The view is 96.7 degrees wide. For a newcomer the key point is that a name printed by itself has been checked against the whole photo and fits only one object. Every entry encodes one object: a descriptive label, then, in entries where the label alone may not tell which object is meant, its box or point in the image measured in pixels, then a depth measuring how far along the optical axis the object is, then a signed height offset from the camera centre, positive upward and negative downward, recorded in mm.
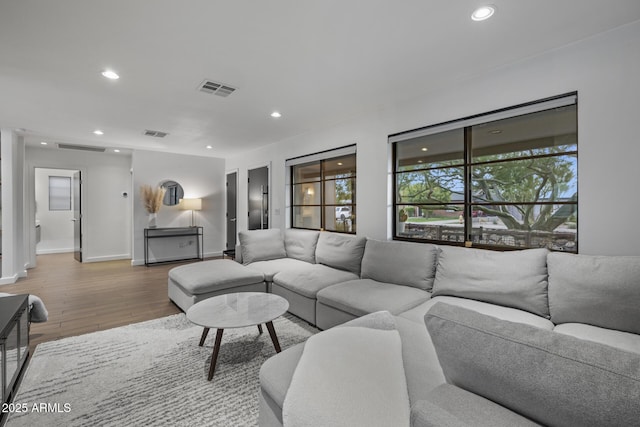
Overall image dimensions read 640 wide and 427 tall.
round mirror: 6414 +420
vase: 6223 -182
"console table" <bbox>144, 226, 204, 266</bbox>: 6096 -544
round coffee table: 2064 -799
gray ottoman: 3031 -785
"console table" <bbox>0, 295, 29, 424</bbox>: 1713 -879
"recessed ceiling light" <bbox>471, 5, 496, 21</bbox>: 1789 +1281
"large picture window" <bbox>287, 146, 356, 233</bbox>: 4207 +332
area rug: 1686 -1204
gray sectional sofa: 660 -544
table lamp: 6449 +155
